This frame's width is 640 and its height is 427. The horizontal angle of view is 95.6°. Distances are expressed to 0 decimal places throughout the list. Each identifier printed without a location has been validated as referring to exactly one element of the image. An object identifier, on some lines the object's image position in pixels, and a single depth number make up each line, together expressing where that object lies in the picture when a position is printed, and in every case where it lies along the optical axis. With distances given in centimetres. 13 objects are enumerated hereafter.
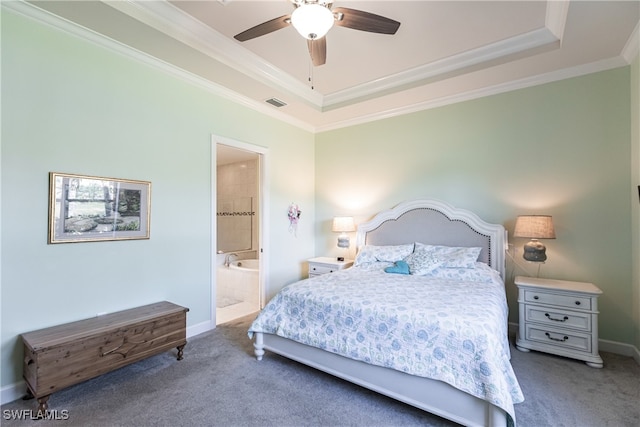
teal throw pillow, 326
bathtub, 573
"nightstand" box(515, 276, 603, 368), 258
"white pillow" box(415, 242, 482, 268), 312
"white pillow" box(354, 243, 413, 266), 361
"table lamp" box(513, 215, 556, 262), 287
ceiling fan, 177
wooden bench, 194
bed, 171
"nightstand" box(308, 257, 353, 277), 411
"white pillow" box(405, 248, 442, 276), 318
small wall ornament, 453
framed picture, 229
